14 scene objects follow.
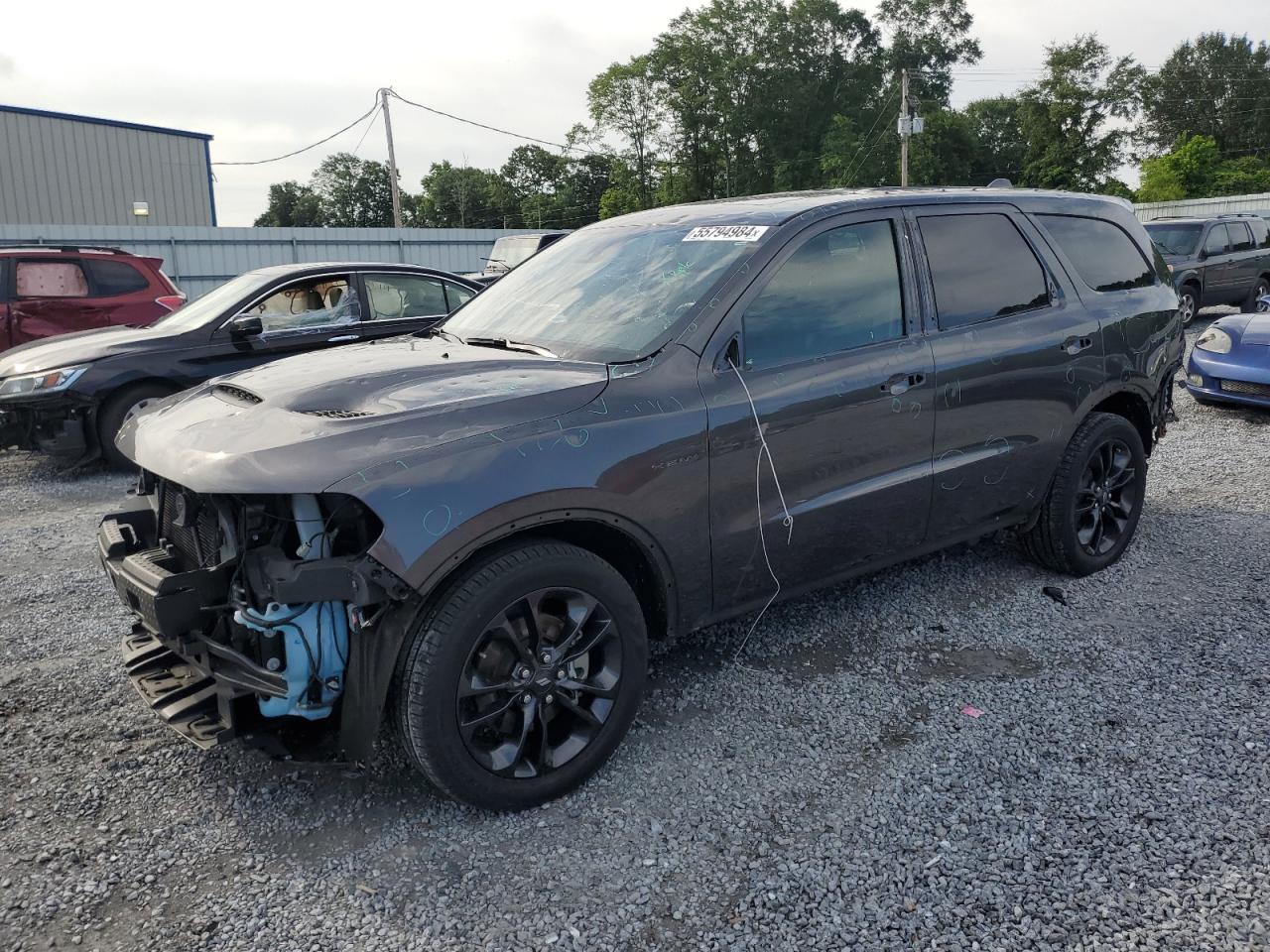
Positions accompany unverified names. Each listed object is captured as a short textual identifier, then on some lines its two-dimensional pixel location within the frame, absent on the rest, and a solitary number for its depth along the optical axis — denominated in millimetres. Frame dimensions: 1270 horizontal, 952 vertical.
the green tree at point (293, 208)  88125
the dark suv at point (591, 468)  2611
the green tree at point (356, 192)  86125
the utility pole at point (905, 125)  36906
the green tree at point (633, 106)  59688
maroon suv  9172
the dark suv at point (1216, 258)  13695
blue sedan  8305
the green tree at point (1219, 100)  68000
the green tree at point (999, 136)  58938
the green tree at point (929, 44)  59000
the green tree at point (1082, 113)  55844
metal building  27500
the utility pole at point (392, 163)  33531
